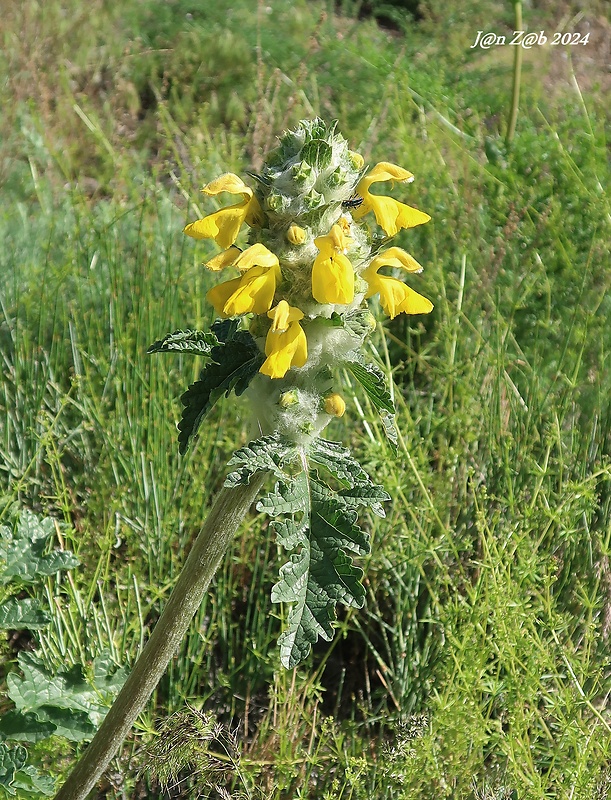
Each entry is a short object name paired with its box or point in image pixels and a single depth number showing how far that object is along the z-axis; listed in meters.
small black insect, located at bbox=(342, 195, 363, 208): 0.70
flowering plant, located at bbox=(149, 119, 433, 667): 0.68
